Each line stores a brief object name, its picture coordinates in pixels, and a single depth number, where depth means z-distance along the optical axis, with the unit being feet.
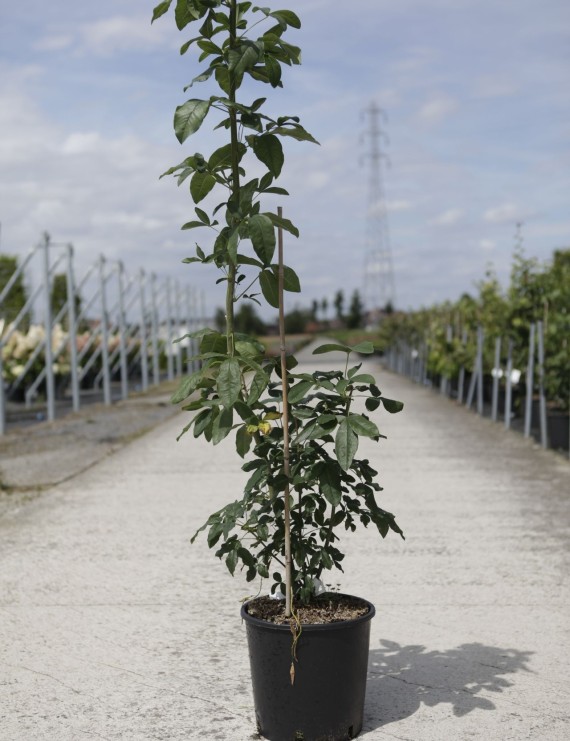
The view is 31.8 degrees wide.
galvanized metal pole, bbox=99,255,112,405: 59.88
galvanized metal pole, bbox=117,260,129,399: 68.23
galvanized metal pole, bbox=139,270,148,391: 77.36
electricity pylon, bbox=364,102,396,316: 189.16
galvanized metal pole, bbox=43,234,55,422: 46.98
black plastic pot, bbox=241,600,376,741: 10.23
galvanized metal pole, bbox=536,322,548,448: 34.76
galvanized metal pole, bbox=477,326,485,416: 48.57
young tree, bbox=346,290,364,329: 251.60
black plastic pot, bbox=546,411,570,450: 33.99
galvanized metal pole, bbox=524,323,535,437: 36.58
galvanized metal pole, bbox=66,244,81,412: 51.48
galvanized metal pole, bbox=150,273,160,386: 82.43
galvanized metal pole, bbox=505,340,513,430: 41.50
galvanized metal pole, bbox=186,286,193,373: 101.86
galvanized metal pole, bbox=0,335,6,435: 42.74
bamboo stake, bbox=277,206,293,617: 10.49
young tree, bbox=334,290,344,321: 293.98
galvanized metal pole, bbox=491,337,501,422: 44.19
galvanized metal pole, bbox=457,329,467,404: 56.24
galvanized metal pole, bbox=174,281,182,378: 95.45
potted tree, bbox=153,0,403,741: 10.14
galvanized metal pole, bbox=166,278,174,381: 87.76
